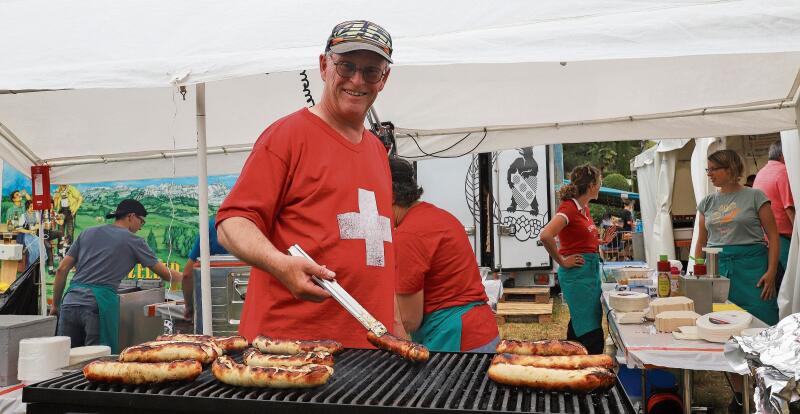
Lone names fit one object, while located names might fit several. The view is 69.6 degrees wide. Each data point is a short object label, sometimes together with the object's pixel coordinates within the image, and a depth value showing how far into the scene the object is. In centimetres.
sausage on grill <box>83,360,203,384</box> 160
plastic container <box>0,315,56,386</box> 273
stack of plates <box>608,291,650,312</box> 414
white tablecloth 301
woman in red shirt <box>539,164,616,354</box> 575
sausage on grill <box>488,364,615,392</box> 146
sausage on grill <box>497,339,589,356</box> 176
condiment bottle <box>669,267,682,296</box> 455
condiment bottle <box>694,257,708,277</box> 439
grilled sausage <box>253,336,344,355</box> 180
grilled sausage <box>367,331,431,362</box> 178
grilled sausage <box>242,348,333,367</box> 160
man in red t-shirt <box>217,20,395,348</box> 212
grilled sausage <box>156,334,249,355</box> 196
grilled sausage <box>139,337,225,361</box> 187
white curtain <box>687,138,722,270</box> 841
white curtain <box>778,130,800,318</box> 518
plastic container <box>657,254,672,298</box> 455
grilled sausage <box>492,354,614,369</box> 159
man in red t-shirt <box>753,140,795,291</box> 585
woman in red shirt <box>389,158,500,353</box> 332
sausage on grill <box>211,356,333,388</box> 150
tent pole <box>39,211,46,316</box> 584
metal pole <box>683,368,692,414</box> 346
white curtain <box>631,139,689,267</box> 1048
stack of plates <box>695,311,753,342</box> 312
